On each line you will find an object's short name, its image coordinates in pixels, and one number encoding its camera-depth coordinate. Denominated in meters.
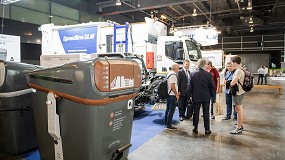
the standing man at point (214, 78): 5.95
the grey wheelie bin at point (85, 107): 2.16
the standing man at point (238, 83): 4.49
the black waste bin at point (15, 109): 3.12
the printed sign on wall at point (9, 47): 8.40
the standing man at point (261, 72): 17.47
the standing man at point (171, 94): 4.94
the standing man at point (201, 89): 4.54
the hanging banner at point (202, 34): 10.67
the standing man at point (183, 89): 5.48
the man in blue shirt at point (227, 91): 5.34
